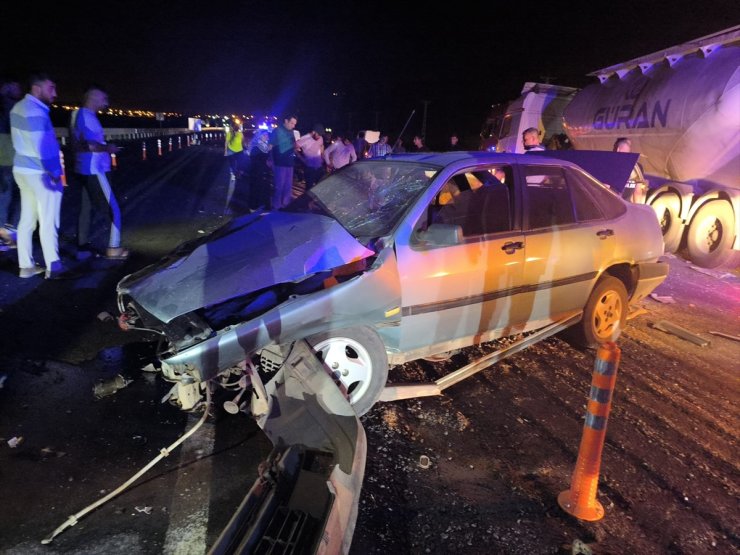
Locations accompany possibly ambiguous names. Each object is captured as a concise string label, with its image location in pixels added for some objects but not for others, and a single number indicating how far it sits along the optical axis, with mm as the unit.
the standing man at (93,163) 5727
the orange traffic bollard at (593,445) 2432
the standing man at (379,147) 12406
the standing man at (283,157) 9812
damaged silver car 2875
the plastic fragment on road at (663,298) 6352
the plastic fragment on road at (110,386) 3201
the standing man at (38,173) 5066
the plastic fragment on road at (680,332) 4966
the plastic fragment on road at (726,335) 5129
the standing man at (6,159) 6094
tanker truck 7660
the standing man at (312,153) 11391
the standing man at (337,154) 11828
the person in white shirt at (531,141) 6823
